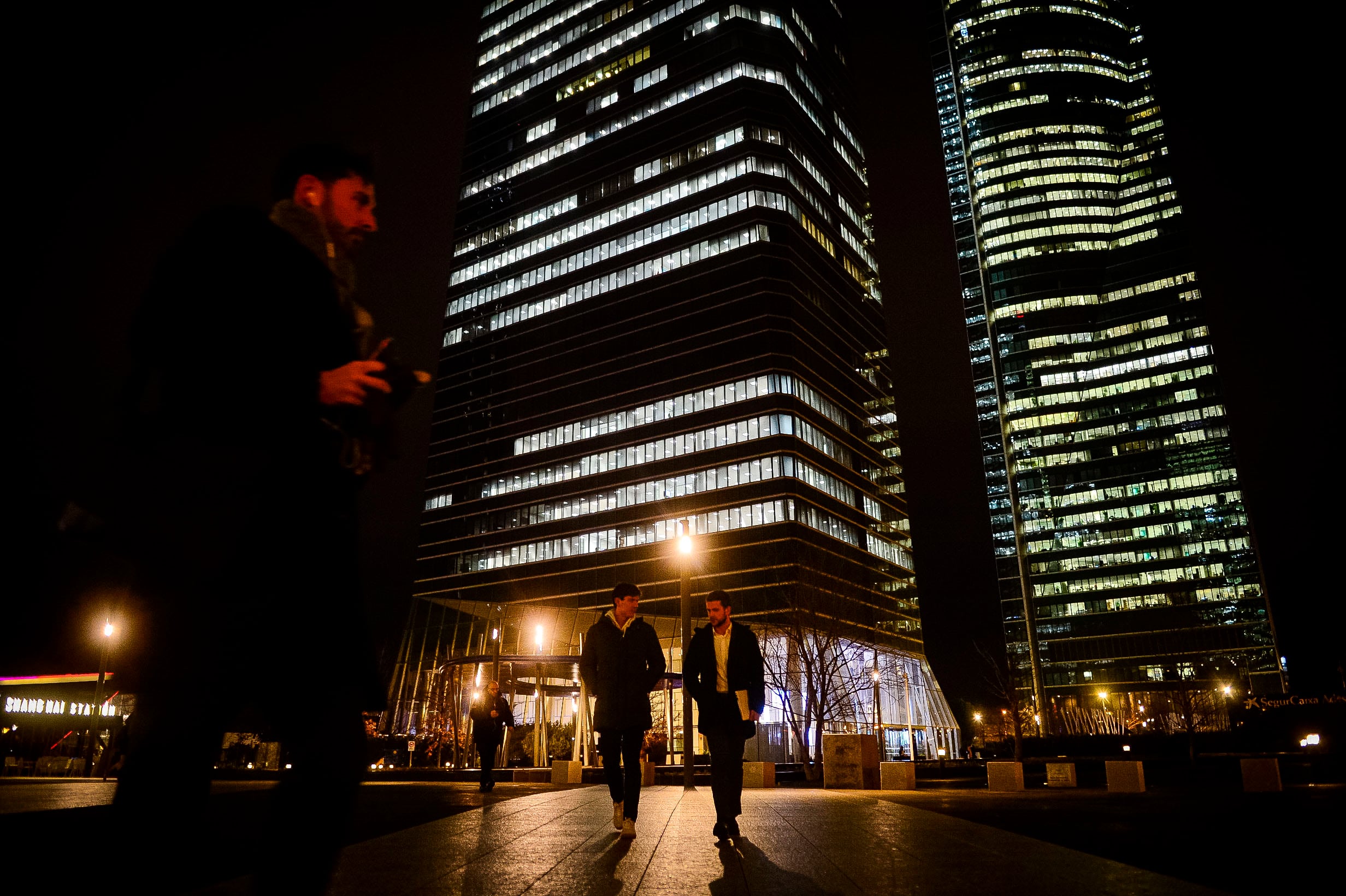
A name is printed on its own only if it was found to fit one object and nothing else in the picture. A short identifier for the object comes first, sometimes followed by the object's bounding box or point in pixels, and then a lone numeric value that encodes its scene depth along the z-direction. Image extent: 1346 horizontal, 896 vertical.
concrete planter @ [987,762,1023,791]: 16.23
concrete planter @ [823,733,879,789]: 18.03
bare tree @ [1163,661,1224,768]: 58.91
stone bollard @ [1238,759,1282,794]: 12.98
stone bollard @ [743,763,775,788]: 19.19
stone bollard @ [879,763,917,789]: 16.64
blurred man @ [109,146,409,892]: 1.65
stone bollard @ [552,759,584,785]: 18.97
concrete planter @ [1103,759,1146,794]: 14.30
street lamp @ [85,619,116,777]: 20.77
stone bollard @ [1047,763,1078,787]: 17.41
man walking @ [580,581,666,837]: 6.73
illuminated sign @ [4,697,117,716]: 32.12
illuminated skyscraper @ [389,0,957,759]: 63.69
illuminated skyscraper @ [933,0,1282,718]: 116.62
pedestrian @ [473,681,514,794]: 14.96
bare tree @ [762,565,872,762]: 35.84
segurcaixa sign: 30.92
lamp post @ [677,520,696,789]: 15.30
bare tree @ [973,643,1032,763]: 33.96
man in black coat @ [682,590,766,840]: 6.62
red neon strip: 30.61
